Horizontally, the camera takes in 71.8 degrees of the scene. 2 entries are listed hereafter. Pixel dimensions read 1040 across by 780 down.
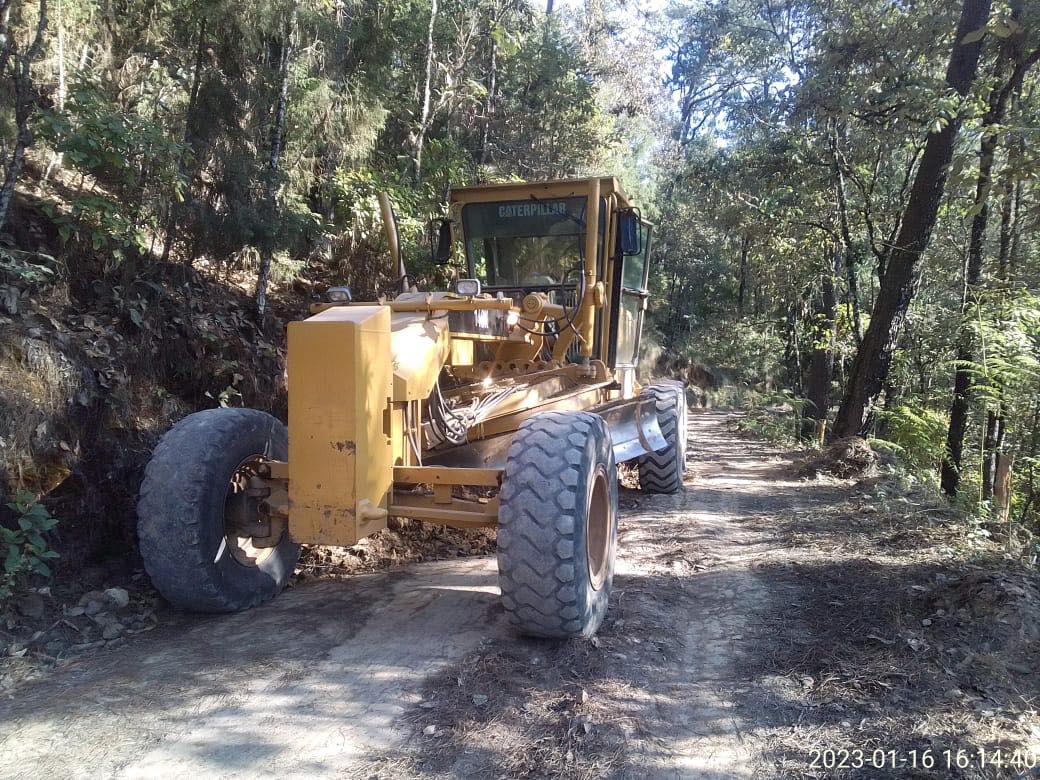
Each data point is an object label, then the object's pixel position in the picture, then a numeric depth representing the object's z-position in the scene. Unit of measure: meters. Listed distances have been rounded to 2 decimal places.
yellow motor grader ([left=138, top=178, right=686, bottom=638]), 3.71
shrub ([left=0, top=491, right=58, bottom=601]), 4.07
